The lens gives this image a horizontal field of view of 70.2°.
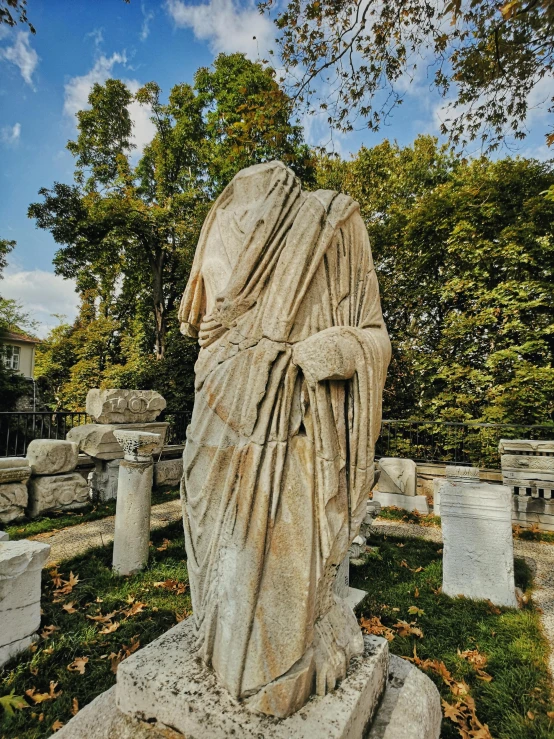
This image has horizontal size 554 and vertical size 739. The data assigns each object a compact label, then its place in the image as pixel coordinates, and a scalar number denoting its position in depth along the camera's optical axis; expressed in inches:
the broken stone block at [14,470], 224.5
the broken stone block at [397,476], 312.3
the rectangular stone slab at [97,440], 267.9
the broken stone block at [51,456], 240.1
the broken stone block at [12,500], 225.0
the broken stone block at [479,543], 159.8
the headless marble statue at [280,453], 52.8
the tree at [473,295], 342.3
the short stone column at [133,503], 174.2
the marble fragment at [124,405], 278.1
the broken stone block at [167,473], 321.8
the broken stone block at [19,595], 118.3
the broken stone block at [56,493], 240.2
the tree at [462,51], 185.2
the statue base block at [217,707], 49.5
